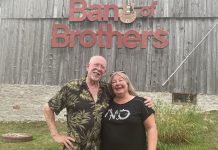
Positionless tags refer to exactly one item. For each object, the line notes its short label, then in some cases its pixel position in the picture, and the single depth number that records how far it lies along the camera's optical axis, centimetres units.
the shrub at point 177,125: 390
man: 186
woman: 180
